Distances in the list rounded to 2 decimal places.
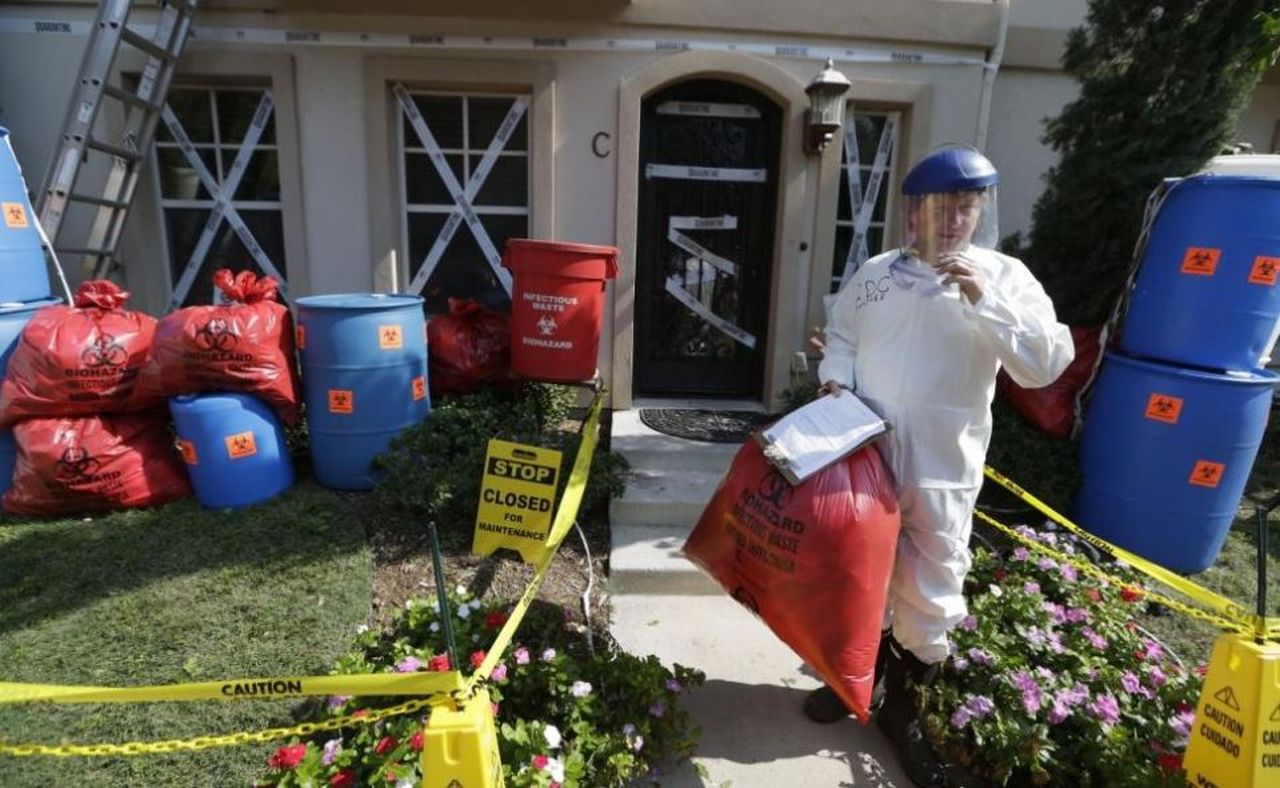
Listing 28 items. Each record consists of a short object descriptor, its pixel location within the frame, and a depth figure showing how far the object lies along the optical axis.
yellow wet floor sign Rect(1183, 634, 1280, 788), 1.68
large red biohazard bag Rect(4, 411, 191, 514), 3.45
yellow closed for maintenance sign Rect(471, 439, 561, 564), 2.89
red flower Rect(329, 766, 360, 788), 1.82
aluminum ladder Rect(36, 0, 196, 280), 4.20
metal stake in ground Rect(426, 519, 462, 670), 1.44
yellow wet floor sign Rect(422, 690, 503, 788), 1.34
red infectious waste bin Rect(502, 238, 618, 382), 3.83
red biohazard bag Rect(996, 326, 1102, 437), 3.71
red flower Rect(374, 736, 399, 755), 1.89
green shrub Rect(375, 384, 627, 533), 3.35
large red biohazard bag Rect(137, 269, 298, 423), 3.50
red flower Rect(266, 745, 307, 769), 1.88
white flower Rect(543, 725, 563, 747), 1.94
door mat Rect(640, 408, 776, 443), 4.75
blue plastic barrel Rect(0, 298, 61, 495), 3.60
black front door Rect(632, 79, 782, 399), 5.30
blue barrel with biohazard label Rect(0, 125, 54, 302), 3.66
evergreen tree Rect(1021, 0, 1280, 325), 3.74
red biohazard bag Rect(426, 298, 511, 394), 4.24
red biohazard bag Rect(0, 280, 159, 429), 3.45
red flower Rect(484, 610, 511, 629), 2.41
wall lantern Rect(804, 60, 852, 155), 4.73
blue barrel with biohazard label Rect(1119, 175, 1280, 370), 3.15
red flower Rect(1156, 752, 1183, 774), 1.98
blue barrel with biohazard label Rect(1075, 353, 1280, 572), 3.24
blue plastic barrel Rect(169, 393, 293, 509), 3.50
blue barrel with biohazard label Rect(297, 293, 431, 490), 3.65
